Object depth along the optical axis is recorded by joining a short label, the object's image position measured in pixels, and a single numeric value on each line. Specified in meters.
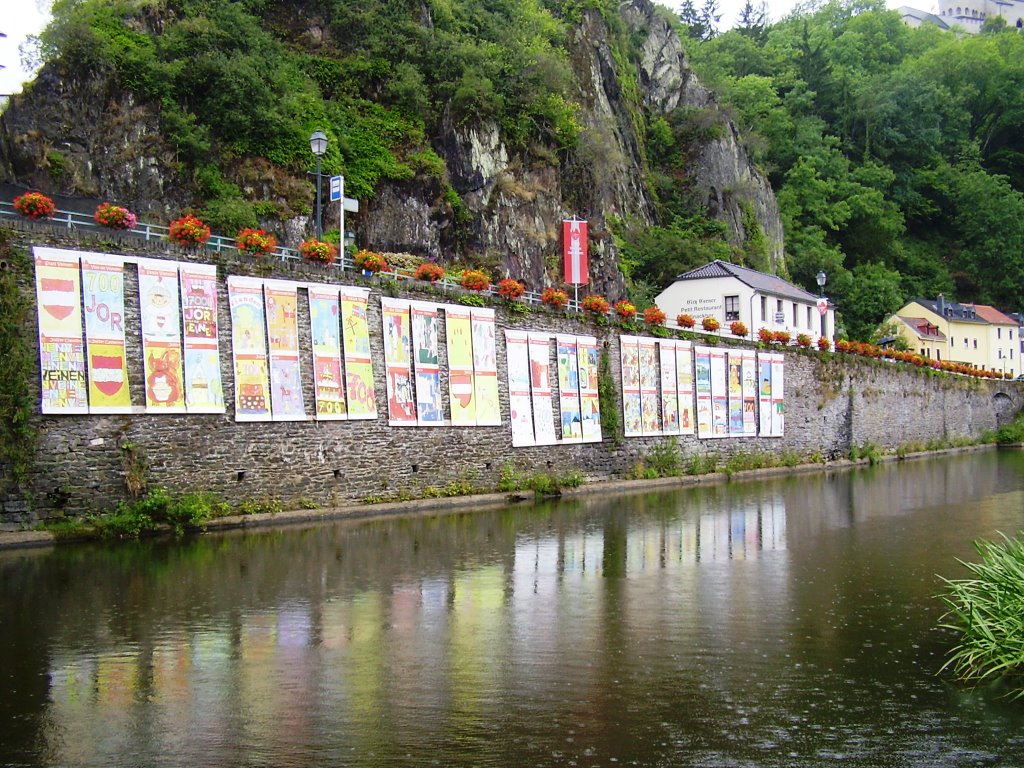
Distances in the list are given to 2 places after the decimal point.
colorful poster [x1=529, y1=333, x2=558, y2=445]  28.98
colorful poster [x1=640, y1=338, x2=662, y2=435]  33.31
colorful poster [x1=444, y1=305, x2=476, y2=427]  26.44
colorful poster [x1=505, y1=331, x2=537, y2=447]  28.20
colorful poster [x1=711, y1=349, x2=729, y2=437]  36.91
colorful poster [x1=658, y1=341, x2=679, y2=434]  34.34
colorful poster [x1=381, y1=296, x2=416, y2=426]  24.80
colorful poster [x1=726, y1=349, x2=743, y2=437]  37.72
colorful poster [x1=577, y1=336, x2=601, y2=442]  30.81
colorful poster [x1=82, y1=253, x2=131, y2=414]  19.08
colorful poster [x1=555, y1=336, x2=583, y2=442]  29.98
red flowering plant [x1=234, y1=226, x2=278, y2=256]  22.23
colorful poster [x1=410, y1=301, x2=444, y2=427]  25.50
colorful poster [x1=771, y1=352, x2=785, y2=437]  40.19
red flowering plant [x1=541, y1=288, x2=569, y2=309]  30.08
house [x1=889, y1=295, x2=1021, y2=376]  73.94
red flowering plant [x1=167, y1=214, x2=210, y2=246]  20.80
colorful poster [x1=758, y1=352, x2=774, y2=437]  39.38
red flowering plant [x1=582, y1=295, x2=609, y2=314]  31.66
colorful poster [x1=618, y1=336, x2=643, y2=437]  32.53
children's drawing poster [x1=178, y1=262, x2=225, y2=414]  20.64
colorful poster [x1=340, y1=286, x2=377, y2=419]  23.84
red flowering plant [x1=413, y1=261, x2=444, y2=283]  26.19
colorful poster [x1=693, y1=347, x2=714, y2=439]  36.16
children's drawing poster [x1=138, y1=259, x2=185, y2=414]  19.97
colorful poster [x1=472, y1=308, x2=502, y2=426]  27.16
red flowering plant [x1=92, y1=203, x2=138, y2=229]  19.47
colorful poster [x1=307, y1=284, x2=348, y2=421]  23.14
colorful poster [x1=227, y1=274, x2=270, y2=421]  21.52
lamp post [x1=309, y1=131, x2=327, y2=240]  22.10
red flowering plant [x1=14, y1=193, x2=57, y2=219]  18.66
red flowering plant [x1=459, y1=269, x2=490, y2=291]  27.41
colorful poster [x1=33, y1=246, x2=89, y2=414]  18.39
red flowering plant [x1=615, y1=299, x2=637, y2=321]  32.75
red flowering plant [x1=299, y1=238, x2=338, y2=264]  23.48
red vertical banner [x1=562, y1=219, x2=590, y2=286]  42.84
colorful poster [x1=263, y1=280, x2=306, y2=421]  22.23
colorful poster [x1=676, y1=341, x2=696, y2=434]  35.16
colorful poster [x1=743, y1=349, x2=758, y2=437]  38.51
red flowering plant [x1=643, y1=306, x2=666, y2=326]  33.59
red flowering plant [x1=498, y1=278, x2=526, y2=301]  28.36
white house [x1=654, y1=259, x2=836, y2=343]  46.69
